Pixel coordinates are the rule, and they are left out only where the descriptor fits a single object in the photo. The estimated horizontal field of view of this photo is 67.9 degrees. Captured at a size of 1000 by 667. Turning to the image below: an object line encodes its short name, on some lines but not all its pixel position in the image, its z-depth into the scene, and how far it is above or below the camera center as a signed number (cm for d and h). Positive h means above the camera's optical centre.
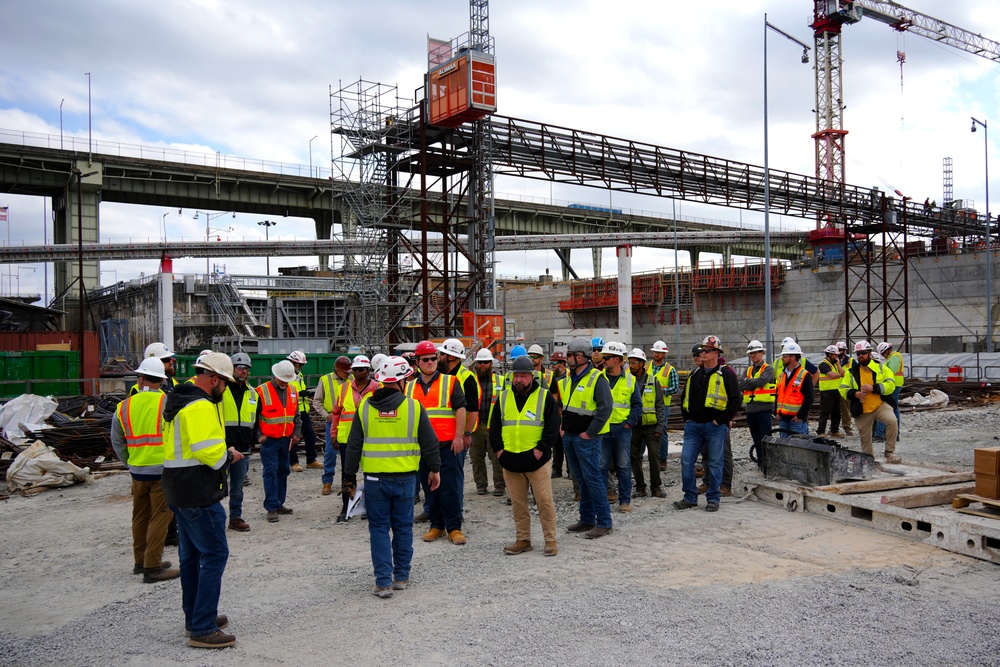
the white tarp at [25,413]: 1430 -141
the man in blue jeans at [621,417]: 841 -96
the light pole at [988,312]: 3060 +61
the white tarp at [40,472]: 1099 -195
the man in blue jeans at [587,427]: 748 -95
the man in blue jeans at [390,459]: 585 -97
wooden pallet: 684 -170
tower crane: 6869 +2538
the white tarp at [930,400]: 2106 -205
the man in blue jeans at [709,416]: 850 -98
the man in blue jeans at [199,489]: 488 -99
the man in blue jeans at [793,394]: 983 -84
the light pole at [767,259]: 2177 +217
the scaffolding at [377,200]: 2505 +472
